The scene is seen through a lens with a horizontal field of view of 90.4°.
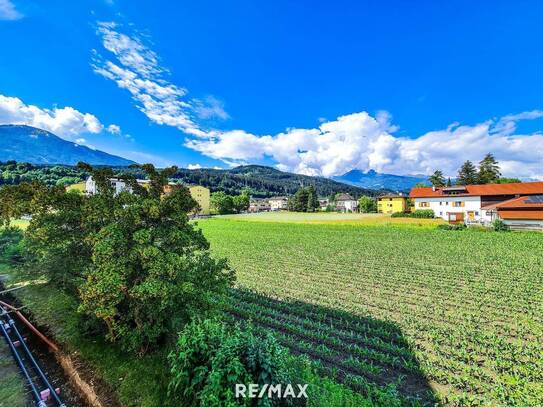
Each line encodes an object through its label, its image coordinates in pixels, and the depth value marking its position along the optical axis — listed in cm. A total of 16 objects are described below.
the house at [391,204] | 7719
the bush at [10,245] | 1476
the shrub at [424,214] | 5616
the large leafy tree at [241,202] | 10525
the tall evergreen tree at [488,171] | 7494
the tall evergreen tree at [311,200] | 10250
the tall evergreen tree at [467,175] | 7862
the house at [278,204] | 14965
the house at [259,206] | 13900
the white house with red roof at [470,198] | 4616
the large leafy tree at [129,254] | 613
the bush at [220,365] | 430
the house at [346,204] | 11786
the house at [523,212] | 3381
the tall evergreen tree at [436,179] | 8176
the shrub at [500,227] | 3437
